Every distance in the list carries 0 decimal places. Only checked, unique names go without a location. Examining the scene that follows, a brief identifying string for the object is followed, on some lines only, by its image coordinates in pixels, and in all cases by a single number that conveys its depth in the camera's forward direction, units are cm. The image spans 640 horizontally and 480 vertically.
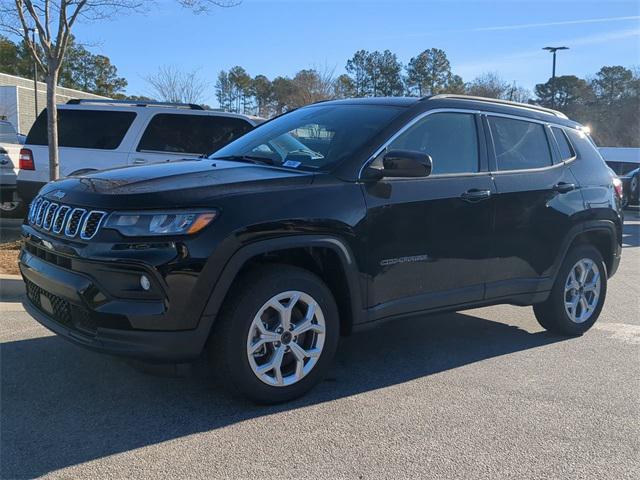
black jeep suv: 334
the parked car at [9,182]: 1040
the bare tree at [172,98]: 2292
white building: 4272
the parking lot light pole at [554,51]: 3381
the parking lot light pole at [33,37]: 830
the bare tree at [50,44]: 792
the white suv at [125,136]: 899
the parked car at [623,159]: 2427
